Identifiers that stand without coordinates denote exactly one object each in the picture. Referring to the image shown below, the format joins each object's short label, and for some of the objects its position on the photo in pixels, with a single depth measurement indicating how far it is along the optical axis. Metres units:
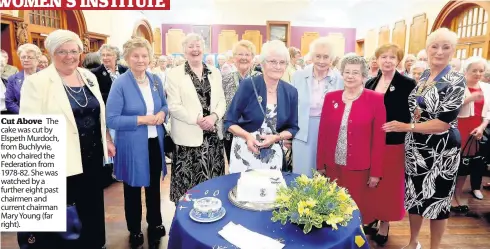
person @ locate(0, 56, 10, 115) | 3.87
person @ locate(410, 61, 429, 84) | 3.81
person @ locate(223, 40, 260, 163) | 3.02
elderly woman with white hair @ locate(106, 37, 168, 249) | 2.34
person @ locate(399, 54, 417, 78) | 5.16
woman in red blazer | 2.14
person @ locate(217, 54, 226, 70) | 8.02
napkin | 1.22
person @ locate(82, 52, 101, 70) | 3.64
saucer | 1.40
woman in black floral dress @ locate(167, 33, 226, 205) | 2.49
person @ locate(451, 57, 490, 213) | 3.21
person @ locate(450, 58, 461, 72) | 4.04
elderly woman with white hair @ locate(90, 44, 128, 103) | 3.45
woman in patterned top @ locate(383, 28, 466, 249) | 2.10
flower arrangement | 1.28
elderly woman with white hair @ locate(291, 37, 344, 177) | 2.52
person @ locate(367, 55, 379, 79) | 4.25
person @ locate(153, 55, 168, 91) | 7.45
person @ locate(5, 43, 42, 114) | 3.79
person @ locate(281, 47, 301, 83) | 4.94
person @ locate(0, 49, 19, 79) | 4.42
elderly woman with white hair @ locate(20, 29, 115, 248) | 1.95
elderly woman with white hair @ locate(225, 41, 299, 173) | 2.17
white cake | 1.56
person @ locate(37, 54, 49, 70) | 4.42
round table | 1.25
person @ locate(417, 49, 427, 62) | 4.73
